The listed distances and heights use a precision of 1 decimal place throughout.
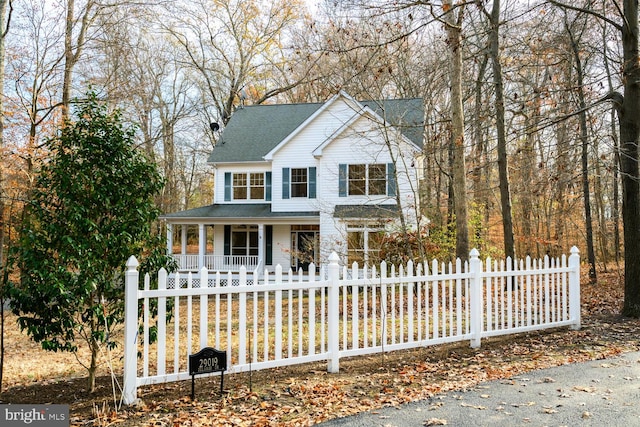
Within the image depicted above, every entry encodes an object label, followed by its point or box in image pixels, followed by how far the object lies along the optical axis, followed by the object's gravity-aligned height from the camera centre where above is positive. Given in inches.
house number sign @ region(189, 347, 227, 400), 178.7 -47.8
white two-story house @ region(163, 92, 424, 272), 685.3 +93.7
